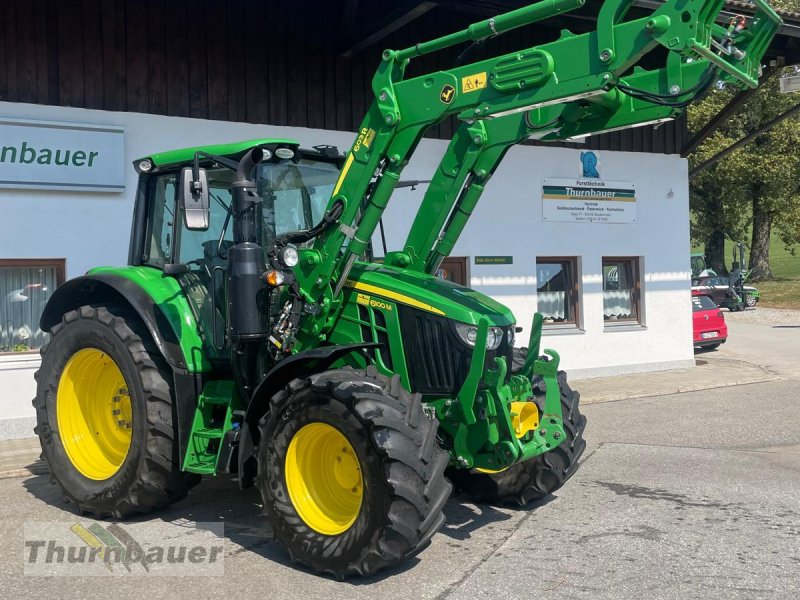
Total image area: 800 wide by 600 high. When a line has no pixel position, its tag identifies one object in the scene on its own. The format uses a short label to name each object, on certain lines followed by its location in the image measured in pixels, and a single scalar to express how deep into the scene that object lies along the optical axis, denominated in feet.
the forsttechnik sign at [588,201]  43.39
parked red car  60.00
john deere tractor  15.51
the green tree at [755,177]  111.96
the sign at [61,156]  29.53
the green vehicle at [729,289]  97.30
